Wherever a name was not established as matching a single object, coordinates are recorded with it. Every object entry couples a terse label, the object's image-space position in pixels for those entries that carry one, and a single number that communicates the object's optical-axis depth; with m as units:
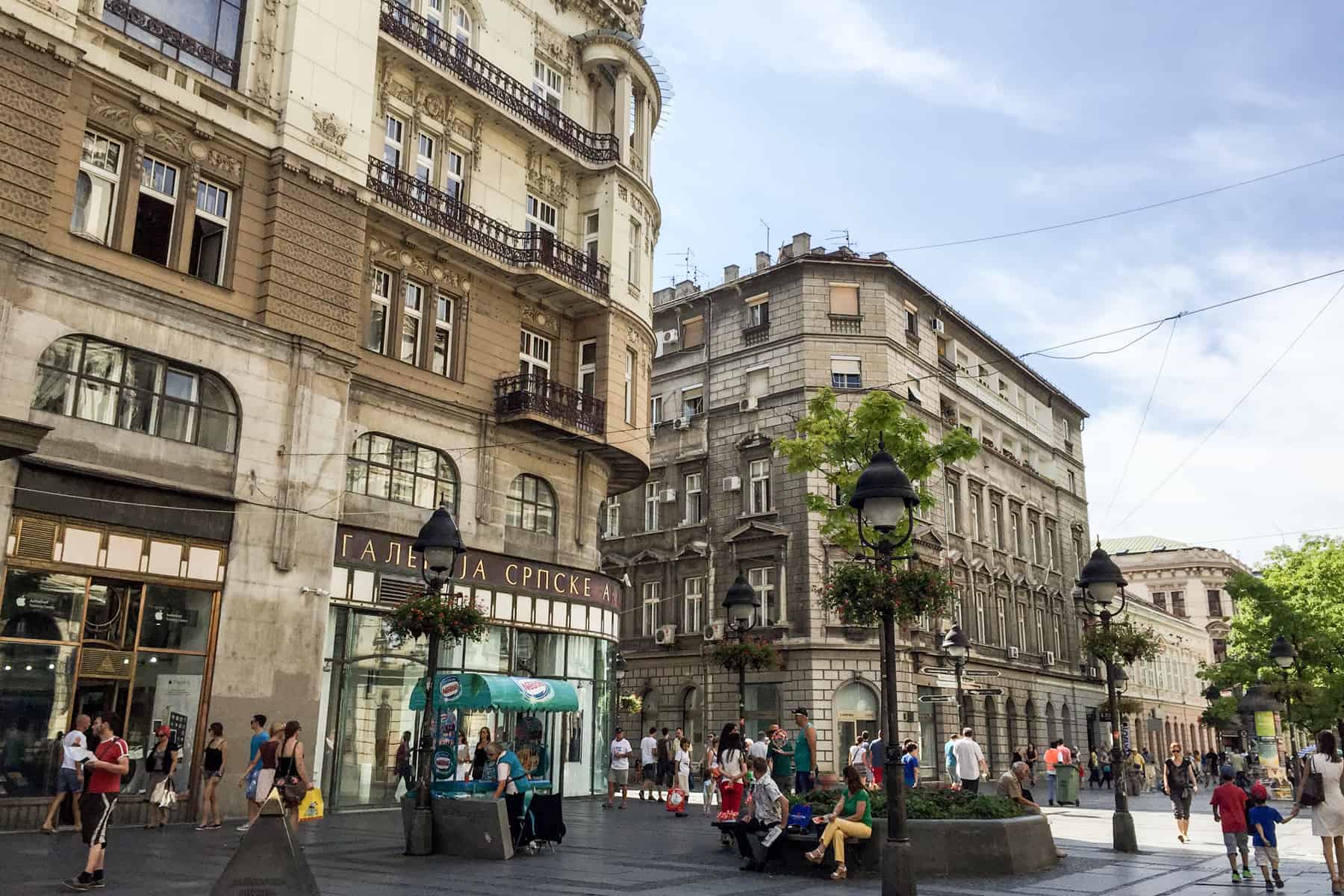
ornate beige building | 17.09
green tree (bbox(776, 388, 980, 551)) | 29.23
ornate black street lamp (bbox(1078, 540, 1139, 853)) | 16.83
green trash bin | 30.28
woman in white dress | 12.59
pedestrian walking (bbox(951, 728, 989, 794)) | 20.92
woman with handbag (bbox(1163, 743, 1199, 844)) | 19.56
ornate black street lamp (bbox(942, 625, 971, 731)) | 28.17
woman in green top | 13.27
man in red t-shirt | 10.62
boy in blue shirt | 13.23
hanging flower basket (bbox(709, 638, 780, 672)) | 23.38
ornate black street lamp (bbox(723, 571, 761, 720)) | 22.62
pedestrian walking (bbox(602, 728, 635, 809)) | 25.69
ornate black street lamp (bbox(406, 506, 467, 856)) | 14.52
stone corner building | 38.94
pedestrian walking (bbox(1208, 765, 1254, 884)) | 13.70
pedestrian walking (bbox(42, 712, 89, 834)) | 15.45
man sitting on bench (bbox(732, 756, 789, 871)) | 13.90
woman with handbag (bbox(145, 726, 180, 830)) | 17.42
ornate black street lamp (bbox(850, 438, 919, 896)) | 9.77
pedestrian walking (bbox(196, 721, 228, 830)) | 17.20
